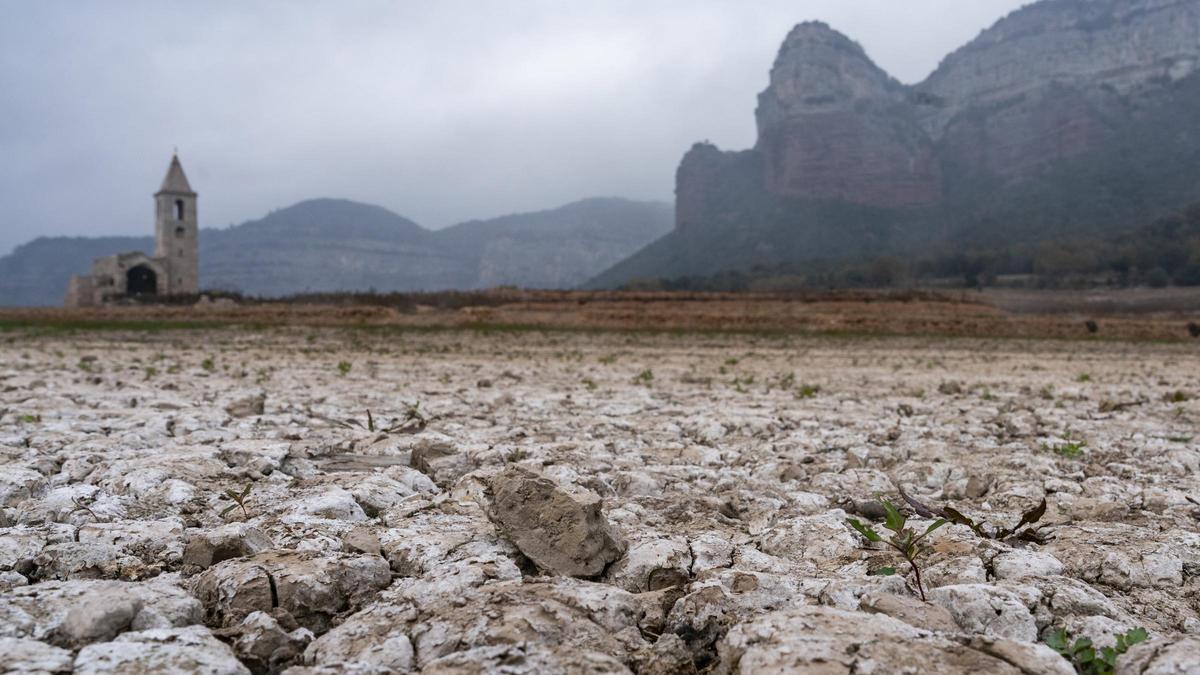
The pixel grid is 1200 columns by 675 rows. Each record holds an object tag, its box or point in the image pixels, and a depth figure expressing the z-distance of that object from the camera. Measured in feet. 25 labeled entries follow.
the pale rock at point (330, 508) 9.33
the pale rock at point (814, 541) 8.45
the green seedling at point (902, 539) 7.36
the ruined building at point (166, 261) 151.23
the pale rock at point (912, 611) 6.20
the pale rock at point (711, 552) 8.06
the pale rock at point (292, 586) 6.55
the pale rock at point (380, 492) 9.92
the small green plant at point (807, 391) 24.85
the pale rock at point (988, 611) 6.42
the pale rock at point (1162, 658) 5.26
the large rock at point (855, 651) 5.20
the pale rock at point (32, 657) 5.17
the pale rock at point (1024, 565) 7.64
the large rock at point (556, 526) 7.77
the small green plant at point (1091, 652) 5.59
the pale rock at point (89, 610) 5.81
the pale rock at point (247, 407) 17.21
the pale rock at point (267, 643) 5.78
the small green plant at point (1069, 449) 14.17
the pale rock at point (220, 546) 7.57
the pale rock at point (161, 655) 5.25
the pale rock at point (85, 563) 7.29
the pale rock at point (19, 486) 9.66
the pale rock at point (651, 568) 7.57
